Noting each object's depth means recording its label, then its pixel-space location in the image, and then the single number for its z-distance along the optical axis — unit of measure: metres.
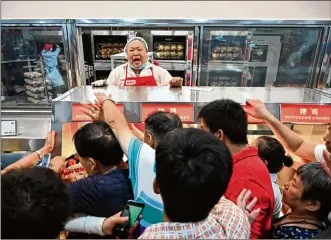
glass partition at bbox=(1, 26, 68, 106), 2.34
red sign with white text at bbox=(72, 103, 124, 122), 1.16
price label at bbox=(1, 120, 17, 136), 1.57
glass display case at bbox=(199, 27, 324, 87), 2.72
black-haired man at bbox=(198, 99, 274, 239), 0.79
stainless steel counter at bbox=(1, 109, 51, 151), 1.52
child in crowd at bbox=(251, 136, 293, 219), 1.19
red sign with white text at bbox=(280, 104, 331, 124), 1.18
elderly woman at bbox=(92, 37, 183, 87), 2.17
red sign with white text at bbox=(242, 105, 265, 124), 1.19
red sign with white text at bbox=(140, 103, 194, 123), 1.17
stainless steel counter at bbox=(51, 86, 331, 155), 1.18
